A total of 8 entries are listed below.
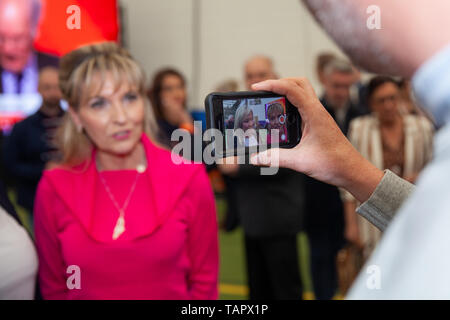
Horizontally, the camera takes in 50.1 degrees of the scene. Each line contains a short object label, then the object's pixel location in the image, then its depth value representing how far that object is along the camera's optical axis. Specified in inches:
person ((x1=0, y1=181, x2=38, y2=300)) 45.9
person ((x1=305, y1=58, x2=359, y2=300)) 122.0
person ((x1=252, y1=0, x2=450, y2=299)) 13.5
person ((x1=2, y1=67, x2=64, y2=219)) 125.8
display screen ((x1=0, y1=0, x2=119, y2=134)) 230.2
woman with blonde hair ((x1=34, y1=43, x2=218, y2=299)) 56.6
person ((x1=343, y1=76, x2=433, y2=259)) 105.7
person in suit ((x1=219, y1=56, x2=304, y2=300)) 105.3
